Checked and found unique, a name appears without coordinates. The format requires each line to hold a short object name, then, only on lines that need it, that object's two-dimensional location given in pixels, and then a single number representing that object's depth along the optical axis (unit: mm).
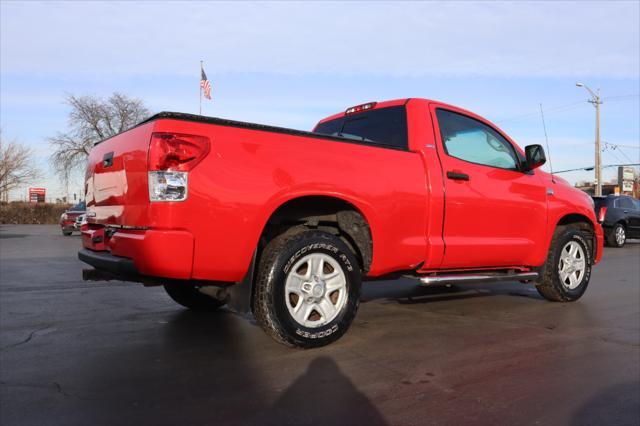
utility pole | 33584
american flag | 25141
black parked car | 16281
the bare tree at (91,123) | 47000
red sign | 56750
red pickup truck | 3396
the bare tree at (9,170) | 48000
